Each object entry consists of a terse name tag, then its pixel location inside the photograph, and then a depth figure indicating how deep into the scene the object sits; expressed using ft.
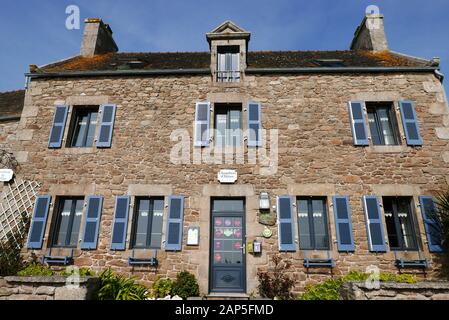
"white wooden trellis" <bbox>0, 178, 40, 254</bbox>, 23.94
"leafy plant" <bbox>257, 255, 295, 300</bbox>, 21.36
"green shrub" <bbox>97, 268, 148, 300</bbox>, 18.97
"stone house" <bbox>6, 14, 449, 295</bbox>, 22.79
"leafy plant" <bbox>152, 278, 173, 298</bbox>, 21.22
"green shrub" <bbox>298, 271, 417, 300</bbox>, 19.72
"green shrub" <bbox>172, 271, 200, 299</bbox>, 20.99
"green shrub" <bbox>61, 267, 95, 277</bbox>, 21.36
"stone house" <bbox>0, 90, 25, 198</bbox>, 26.18
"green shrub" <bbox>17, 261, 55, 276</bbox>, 20.44
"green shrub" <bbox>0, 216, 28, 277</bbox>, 21.85
